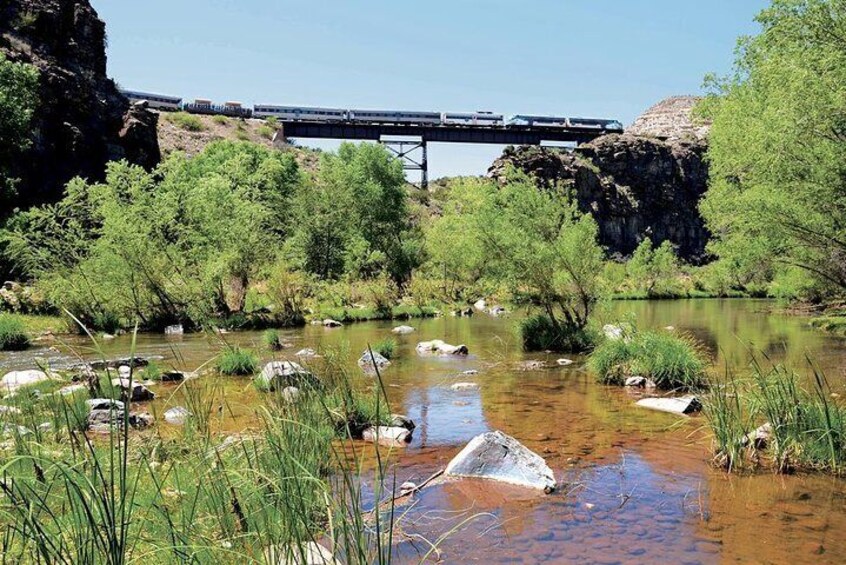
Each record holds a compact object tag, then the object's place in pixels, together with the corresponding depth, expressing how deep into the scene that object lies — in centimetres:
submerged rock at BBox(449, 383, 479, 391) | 1281
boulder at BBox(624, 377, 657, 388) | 1261
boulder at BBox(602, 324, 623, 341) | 1498
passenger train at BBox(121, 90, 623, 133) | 7550
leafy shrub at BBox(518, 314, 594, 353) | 1783
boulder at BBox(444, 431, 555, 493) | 711
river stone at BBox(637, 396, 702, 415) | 1045
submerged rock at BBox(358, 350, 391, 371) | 1511
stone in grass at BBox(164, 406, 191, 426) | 881
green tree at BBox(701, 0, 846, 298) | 1379
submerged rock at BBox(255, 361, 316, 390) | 818
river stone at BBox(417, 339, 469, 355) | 1811
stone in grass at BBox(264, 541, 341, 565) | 291
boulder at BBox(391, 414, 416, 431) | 933
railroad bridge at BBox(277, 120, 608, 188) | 7912
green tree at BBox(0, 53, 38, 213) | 3055
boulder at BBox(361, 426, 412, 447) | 862
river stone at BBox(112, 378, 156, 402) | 1082
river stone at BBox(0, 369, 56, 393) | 1048
